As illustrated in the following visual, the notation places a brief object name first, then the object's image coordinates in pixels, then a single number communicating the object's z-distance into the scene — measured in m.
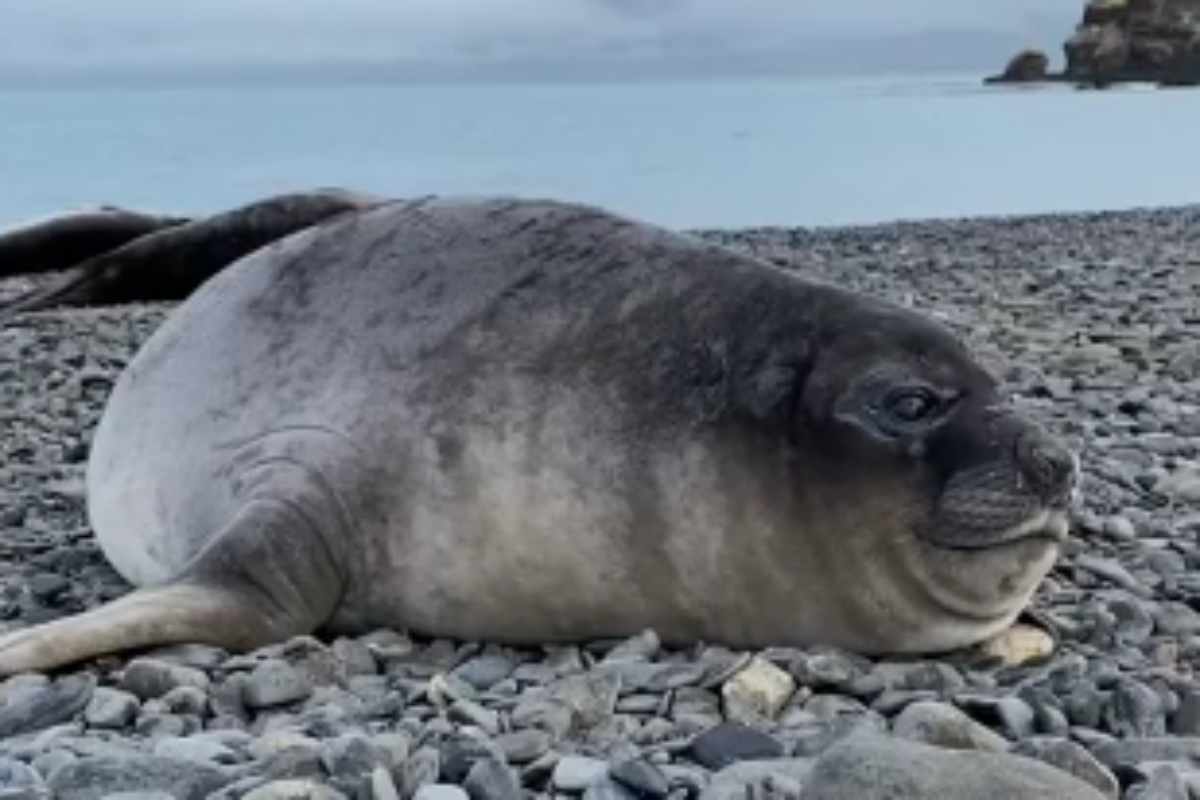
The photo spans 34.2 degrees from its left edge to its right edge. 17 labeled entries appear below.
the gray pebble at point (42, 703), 2.58
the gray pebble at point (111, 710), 2.59
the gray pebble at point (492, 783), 2.19
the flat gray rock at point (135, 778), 2.14
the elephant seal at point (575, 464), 2.88
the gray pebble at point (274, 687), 2.72
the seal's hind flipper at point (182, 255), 7.54
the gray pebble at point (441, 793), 2.14
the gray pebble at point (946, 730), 2.34
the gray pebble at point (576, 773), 2.23
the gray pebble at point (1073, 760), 2.19
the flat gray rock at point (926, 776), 1.99
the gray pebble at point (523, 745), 2.37
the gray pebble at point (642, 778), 2.19
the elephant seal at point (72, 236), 8.65
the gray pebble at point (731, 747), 2.34
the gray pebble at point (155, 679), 2.76
